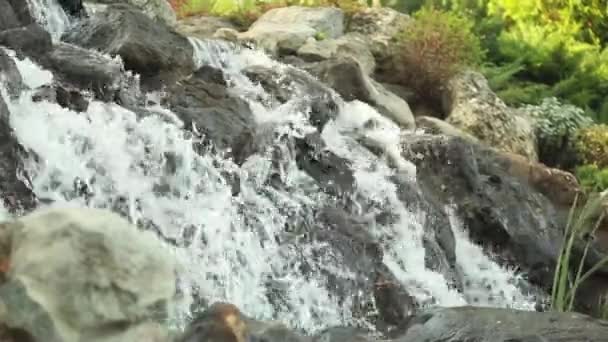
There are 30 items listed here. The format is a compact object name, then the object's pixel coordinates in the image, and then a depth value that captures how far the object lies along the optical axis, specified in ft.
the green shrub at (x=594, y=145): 35.22
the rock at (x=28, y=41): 18.42
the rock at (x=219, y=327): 6.61
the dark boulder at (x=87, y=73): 17.95
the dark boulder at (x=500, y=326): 10.06
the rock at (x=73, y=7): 25.37
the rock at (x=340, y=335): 10.62
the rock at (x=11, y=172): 12.89
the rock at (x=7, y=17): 20.49
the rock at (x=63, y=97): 15.79
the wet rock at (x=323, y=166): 19.36
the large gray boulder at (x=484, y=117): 32.96
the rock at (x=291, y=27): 33.59
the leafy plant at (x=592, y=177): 32.53
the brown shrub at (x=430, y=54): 35.29
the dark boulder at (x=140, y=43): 20.68
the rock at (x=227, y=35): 31.86
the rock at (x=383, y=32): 36.76
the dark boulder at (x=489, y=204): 22.11
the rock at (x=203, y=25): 35.14
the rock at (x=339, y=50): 33.14
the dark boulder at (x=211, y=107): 17.88
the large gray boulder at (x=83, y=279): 5.19
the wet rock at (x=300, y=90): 21.26
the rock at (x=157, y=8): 32.89
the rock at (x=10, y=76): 15.49
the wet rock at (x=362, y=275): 15.93
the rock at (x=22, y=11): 21.17
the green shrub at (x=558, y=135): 36.76
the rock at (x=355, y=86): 27.55
